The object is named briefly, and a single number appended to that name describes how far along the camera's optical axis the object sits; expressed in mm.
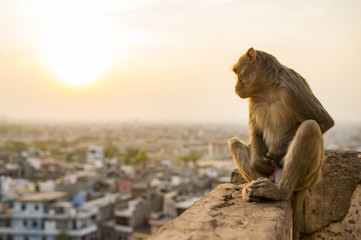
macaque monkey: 1997
